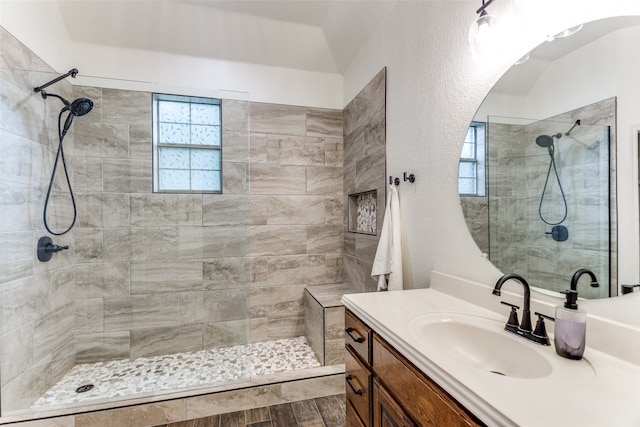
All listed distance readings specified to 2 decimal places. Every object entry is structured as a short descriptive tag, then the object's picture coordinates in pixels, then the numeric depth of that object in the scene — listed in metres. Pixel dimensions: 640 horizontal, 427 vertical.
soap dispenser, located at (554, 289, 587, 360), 0.78
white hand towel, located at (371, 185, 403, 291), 1.80
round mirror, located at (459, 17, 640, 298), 0.83
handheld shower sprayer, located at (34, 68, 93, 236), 2.14
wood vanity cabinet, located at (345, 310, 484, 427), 0.72
